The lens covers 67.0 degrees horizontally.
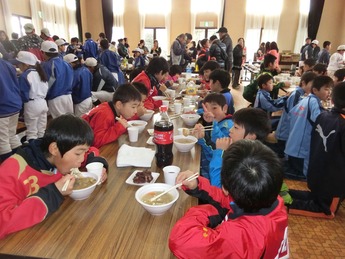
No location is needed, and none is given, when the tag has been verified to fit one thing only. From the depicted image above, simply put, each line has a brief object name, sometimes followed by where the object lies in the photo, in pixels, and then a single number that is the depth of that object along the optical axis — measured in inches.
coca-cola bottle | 59.3
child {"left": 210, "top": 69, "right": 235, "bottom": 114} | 122.5
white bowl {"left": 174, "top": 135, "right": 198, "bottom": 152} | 67.3
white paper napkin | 60.5
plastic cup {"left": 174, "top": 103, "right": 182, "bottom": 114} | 108.6
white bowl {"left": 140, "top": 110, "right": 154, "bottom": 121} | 99.6
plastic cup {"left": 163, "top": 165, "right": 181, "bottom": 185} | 51.5
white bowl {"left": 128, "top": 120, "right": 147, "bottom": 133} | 83.8
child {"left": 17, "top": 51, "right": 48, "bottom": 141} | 130.7
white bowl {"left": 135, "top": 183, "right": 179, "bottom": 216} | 40.9
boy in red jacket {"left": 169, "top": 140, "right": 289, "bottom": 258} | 33.6
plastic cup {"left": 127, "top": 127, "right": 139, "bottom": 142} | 75.5
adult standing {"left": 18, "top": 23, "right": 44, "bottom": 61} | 206.7
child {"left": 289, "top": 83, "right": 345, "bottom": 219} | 90.5
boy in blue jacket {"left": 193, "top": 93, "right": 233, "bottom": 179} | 76.4
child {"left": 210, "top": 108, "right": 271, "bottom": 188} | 62.8
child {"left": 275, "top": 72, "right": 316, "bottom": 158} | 135.2
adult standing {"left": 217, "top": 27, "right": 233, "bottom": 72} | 277.3
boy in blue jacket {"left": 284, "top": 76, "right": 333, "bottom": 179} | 110.5
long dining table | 35.3
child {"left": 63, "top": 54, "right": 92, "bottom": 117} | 158.6
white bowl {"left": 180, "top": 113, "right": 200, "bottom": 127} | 93.0
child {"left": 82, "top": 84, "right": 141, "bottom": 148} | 75.5
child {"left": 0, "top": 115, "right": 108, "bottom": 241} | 38.9
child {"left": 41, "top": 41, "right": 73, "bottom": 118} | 145.7
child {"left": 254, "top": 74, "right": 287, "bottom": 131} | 148.6
